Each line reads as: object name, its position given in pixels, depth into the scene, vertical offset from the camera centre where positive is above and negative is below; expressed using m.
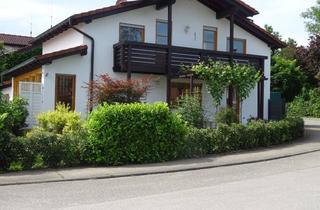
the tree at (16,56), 23.36 +2.95
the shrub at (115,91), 13.07 +0.48
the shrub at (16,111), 12.82 -0.27
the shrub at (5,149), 9.55 -1.16
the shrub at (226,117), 13.86 -0.40
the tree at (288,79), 28.83 +2.11
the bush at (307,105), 27.30 +0.15
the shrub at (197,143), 11.29 -1.14
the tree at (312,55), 24.95 +3.49
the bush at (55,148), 9.82 -1.15
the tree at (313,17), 40.42 +9.82
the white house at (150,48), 14.48 +2.38
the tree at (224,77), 14.45 +1.11
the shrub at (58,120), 12.77 -0.57
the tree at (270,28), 51.37 +10.58
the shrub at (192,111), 13.22 -0.20
